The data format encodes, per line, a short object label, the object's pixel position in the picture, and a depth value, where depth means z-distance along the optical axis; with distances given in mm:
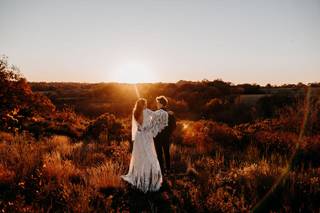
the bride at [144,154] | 7430
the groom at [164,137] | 8109
